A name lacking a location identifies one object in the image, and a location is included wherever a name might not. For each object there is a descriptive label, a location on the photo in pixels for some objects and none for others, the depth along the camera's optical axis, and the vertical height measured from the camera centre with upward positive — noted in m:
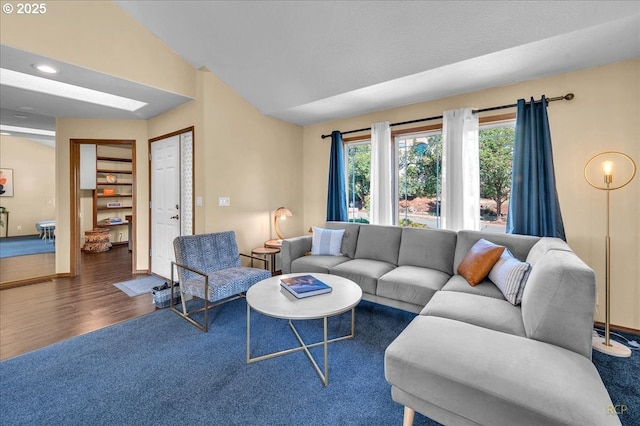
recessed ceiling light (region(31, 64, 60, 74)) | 2.65 +1.42
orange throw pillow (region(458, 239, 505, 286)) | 2.39 -0.45
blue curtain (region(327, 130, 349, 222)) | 4.20 +0.47
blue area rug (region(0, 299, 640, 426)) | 1.55 -1.14
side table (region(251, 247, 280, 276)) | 3.69 -0.56
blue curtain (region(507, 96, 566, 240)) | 2.67 +0.34
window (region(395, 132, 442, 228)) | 3.57 +0.44
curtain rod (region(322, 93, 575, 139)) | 2.66 +1.15
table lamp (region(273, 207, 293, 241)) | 4.11 -0.05
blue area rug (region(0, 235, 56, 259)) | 5.50 -0.77
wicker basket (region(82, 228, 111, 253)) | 5.99 -0.63
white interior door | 3.87 +0.15
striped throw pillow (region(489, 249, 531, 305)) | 2.01 -0.51
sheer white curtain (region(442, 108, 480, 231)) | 3.12 +0.48
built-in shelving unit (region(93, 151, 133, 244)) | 6.49 +0.40
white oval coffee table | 1.78 -0.65
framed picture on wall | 6.88 +0.74
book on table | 2.04 -0.59
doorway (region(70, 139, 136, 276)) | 4.28 +0.25
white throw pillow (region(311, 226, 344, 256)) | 3.57 -0.40
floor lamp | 2.19 +0.31
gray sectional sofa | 1.09 -0.70
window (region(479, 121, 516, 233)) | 3.13 +0.45
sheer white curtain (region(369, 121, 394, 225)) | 3.78 +0.54
